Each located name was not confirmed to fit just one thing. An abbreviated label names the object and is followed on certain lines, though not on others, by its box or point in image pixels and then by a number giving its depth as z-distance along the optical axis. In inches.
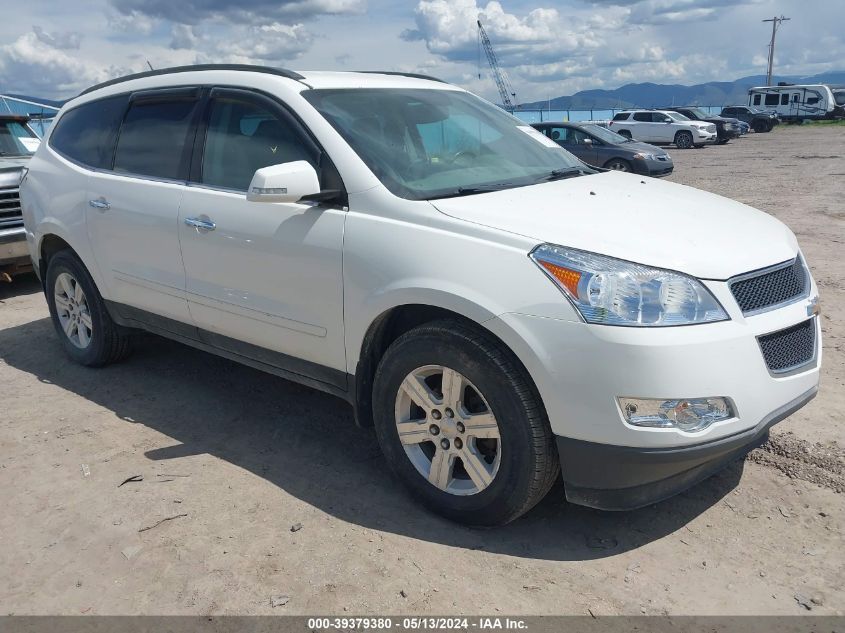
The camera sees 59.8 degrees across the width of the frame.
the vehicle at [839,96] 1870.1
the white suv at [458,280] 103.6
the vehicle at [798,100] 1742.1
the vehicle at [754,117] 1593.3
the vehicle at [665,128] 1186.6
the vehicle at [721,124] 1282.0
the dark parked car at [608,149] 695.1
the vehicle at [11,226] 284.4
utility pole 2952.8
